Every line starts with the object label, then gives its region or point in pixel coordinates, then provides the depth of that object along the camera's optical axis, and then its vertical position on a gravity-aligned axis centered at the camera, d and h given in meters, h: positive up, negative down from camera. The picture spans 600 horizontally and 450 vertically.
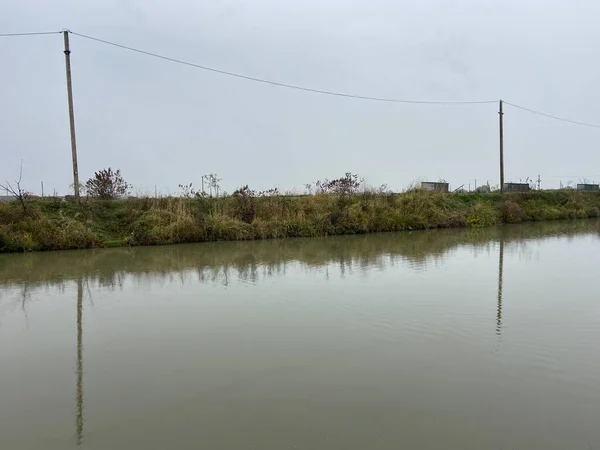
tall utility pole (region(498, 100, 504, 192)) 31.01 +2.61
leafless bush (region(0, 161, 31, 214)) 16.80 +0.62
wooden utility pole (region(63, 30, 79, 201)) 17.48 +4.07
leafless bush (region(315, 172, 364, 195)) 23.67 +0.90
